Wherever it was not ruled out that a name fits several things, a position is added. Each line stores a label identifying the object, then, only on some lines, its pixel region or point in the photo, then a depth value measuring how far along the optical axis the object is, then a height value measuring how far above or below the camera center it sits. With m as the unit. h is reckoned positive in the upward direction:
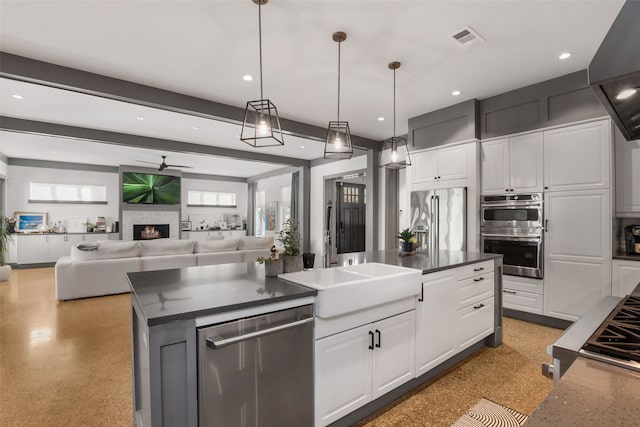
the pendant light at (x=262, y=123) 2.24 +0.68
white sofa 4.69 -0.77
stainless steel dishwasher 1.29 -0.72
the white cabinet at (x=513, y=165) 3.67 +0.61
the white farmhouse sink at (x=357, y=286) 1.63 -0.45
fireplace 9.02 -0.51
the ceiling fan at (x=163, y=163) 7.58 +1.28
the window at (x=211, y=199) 10.79 +0.57
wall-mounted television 8.85 +0.78
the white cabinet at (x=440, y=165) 4.27 +0.71
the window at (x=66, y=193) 8.26 +0.61
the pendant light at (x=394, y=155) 3.18 +0.61
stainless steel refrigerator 4.21 -0.07
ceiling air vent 2.66 +1.58
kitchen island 1.22 -0.63
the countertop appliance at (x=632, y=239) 3.22 -0.28
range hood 0.76 +0.40
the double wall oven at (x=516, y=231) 3.65 -0.22
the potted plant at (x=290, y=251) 2.02 -0.24
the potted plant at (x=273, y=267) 1.97 -0.34
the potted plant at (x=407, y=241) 3.03 -0.27
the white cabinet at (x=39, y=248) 7.71 -0.85
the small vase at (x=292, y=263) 2.02 -0.33
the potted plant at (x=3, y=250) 6.05 -0.70
